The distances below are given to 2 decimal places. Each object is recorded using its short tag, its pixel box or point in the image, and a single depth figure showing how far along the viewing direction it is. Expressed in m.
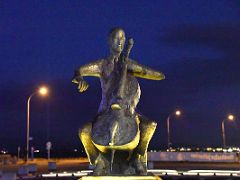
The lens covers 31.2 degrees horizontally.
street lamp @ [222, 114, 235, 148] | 48.75
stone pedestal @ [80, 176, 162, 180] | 7.10
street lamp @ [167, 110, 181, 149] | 45.90
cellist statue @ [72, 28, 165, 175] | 7.32
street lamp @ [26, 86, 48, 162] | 30.84
